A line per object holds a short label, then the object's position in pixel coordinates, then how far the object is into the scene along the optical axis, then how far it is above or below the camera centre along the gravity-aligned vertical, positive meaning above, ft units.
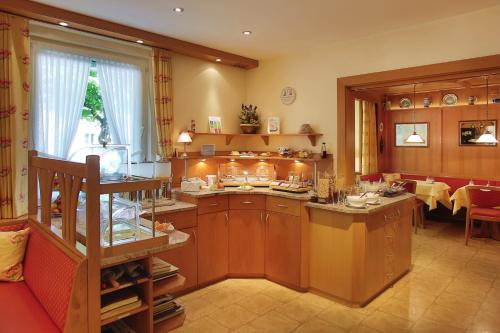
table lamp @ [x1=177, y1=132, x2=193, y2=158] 13.44 +0.89
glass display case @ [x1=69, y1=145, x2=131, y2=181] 11.56 +0.10
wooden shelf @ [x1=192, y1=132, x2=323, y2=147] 14.12 +1.06
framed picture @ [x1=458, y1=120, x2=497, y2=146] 20.67 +1.74
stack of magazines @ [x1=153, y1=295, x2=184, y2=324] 6.91 -2.98
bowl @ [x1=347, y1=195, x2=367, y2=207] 10.75 -1.28
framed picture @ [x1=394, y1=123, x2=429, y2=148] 23.21 +1.82
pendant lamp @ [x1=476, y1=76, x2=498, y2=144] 18.49 +1.07
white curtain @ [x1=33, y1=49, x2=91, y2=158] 10.65 +2.02
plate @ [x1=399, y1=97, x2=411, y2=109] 23.48 +3.81
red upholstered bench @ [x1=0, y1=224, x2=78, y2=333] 6.22 -2.67
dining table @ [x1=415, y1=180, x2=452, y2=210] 19.30 -1.91
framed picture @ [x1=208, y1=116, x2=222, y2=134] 14.98 +1.57
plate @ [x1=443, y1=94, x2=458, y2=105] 21.74 +3.73
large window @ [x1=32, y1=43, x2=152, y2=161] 10.77 +1.97
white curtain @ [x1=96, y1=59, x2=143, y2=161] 12.18 +2.22
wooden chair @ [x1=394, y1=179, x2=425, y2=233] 19.07 -2.78
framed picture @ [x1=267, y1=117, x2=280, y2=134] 15.29 +1.54
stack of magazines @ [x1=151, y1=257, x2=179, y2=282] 6.86 -2.18
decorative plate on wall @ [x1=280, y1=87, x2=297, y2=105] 14.89 +2.80
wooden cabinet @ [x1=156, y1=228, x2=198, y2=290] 11.25 -3.21
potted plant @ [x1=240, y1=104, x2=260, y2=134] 15.69 +1.79
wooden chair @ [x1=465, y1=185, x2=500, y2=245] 16.92 -2.35
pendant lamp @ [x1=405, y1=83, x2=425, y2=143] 20.45 +1.20
